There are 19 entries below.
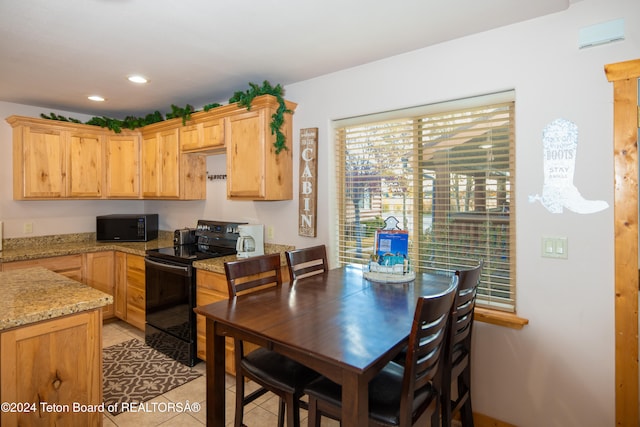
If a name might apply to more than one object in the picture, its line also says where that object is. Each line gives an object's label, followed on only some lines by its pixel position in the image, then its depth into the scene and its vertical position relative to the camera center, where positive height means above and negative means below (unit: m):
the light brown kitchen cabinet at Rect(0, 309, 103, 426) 1.49 -0.69
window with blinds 2.22 +0.19
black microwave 4.06 -0.16
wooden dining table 1.19 -0.46
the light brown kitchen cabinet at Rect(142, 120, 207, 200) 3.72 +0.50
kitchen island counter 3.34 -0.34
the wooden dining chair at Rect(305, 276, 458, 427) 1.27 -0.71
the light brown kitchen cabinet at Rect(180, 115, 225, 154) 3.28 +0.76
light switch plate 1.96 -0.20
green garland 2.95 +1.01
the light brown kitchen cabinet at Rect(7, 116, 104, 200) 3.54 +0.57
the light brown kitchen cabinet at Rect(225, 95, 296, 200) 2.98 +0.49
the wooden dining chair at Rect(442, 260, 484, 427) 1.62 -0.73
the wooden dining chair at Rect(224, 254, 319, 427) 1.60 -0.74
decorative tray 2.16 -0.39
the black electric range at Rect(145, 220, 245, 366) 2.94 -0.65
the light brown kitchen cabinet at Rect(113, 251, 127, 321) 3.78 -0.76
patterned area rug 2.54 -1.27
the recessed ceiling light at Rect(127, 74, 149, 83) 2.93 +1.13
